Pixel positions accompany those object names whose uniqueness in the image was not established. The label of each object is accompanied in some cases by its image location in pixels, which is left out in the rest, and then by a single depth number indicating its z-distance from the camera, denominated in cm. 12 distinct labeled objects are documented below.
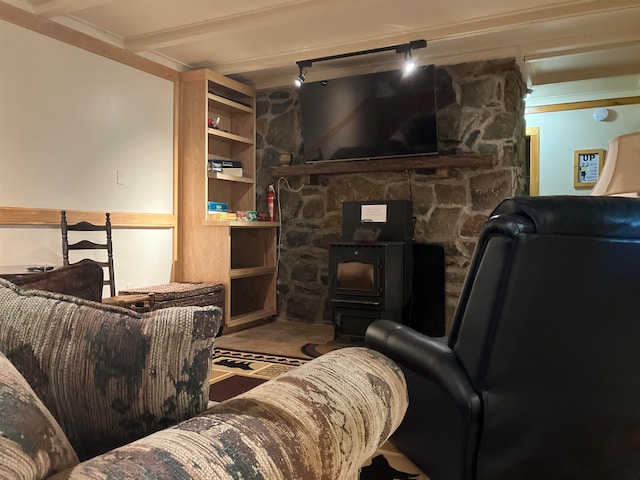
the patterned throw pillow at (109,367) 74
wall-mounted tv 414
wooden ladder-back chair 335
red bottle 494
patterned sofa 64
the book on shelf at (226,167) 465
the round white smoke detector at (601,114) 538
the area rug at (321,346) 375
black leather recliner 129
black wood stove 384
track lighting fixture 381
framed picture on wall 546
